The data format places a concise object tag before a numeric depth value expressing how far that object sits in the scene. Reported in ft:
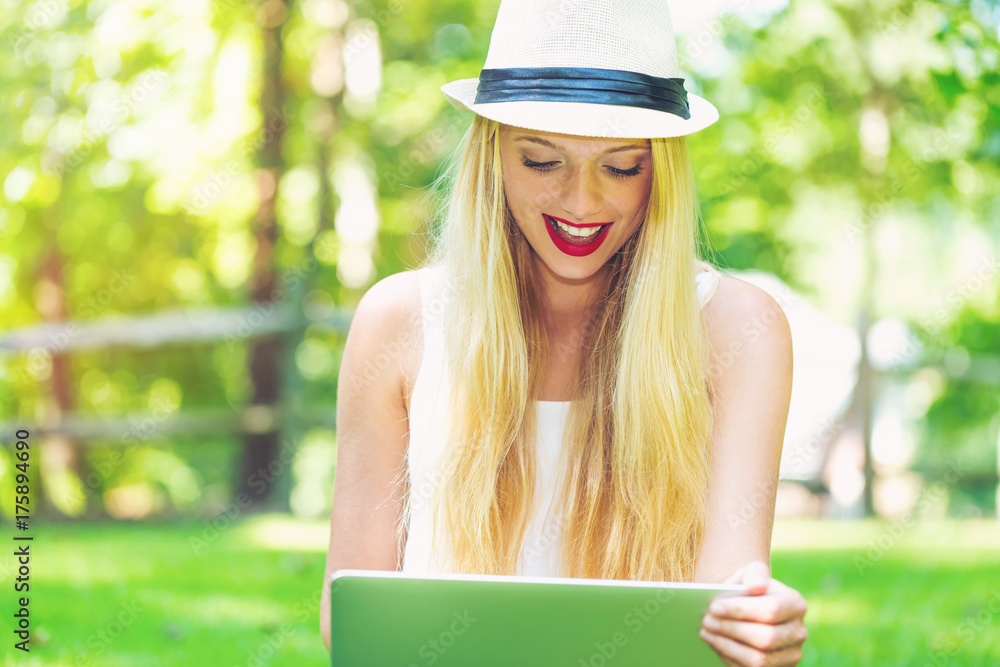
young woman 7.19
